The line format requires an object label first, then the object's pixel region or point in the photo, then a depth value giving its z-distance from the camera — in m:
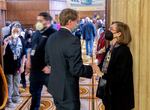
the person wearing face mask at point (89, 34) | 12.00
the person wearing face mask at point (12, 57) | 5.39
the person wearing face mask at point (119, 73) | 3.00
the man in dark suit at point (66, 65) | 3.12
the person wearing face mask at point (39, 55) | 4.41
